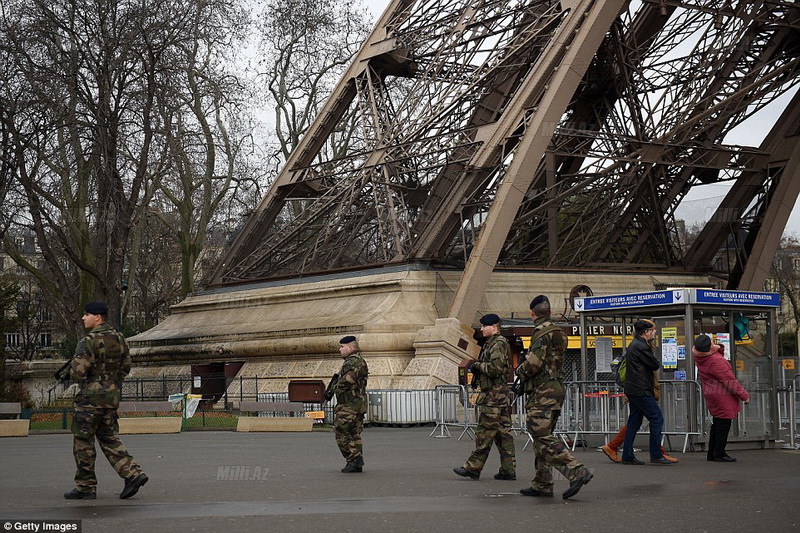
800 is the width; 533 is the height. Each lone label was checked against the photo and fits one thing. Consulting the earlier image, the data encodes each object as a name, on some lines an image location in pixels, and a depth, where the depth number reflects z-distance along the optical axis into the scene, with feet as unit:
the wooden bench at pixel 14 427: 82.43
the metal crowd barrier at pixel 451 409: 79.20
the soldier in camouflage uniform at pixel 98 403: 41.88
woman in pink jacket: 56.90
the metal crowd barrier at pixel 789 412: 65.00
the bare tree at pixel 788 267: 248.93
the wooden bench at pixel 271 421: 87.25
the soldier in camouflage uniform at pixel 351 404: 51.96
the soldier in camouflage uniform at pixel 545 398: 41.14
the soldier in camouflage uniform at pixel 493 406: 47.50
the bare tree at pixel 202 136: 106.73
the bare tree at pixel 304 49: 155.12
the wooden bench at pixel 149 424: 85.05
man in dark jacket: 54.80
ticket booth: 62.85
